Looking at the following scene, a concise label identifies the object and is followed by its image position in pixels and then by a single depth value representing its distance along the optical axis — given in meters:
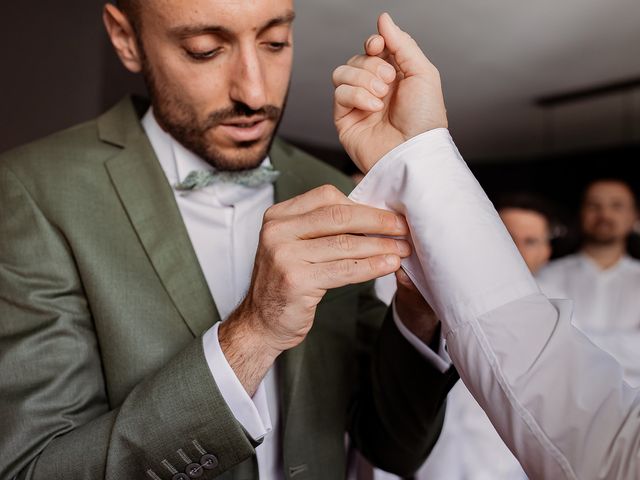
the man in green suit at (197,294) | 1.02
